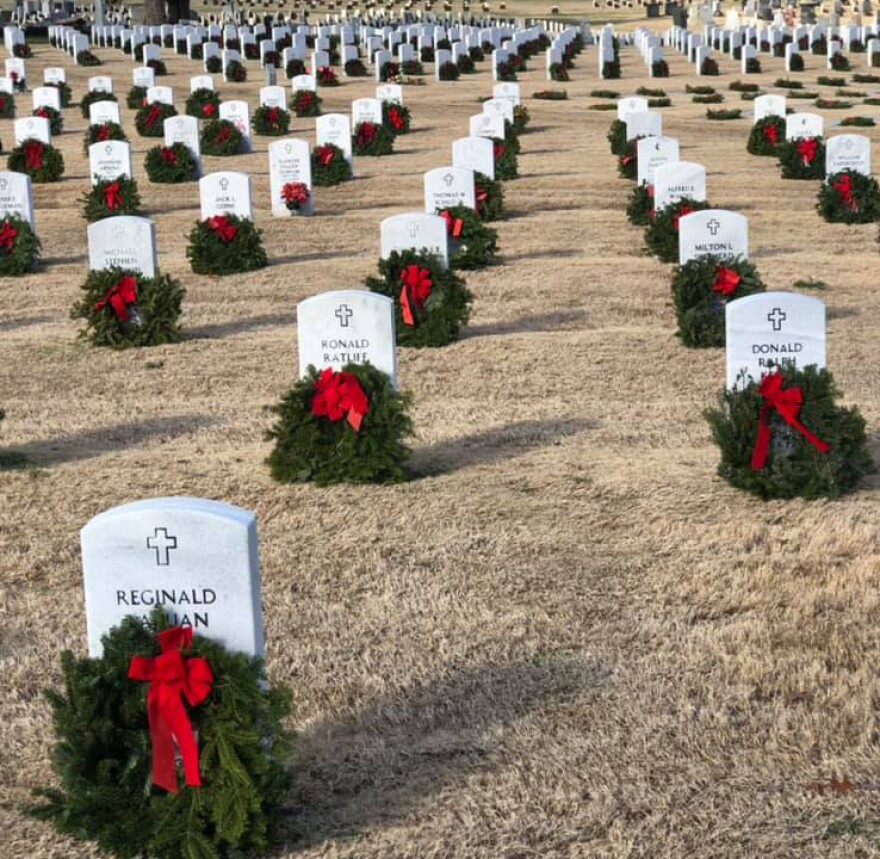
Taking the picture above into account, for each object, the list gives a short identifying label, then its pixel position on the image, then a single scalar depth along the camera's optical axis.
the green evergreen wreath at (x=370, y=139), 27.31
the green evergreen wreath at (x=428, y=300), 13.49
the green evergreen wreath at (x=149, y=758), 5.14
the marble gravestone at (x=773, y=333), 9.11
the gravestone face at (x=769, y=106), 27.42
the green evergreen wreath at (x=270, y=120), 30.52
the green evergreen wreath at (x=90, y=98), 33.12
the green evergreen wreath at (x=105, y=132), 26.39
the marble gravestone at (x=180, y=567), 5.18
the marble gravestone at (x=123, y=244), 13.96
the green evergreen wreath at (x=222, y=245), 17.23
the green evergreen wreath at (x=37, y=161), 24.59
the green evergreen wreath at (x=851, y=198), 19.58
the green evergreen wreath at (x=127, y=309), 13.65
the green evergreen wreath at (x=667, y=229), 16.59
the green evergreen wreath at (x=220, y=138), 26.83
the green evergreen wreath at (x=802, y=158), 22.98
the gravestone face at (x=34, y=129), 25.70
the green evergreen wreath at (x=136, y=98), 35.06
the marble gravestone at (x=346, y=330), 9.57
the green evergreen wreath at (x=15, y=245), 17.45
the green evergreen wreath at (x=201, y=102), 32.50
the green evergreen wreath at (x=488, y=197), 19.36
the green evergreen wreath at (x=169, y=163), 24.14
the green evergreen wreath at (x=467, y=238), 16.69
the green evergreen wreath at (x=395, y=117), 28.19
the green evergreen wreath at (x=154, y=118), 30.09
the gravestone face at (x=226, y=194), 17.38
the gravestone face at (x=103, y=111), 27.49
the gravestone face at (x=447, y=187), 17.02
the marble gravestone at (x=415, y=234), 14.23
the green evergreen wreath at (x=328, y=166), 23.64
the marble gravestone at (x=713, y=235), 13.73
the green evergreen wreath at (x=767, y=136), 26.06
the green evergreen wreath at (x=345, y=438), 9.36
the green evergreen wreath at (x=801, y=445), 8.83
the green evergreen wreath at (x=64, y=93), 36.03
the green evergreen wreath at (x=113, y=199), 20.45
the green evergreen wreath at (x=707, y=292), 13.12
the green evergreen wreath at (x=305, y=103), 33.50
